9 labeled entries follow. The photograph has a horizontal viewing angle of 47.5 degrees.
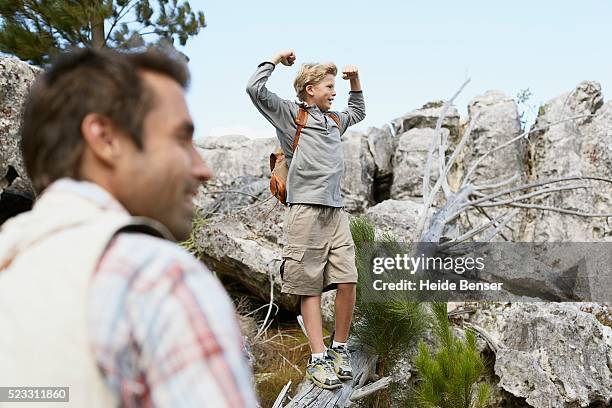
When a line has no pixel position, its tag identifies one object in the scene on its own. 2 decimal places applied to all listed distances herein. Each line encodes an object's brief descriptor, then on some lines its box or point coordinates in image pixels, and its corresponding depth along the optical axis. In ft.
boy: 12.41
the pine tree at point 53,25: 31.12
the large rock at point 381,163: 35.37
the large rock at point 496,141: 33.91
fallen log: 11.68
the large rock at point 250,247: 19.62
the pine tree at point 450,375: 12.76
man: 2.05
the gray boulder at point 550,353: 15.93
